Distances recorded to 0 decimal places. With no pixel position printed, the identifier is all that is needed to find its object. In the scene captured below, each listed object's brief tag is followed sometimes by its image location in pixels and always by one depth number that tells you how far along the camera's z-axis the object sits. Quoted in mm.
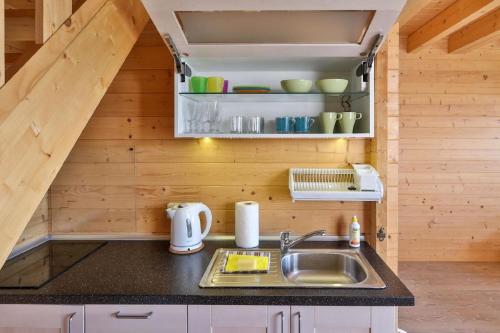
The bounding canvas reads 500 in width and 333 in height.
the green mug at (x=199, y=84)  1644
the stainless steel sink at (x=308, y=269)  1337
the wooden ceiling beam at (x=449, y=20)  2189
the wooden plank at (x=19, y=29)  1314
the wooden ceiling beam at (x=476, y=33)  2629
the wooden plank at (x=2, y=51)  935
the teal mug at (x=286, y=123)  1702
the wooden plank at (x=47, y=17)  1077
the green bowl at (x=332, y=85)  1607
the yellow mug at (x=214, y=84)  1642
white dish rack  1667
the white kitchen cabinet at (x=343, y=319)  1196
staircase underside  961
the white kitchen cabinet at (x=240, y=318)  1212
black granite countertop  1193
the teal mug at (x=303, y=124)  1688
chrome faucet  1645
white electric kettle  1636
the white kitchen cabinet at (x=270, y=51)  1173
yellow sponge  1417
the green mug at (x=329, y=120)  1629
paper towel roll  1712
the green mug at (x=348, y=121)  1616
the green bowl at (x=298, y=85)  1611
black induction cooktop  1326
